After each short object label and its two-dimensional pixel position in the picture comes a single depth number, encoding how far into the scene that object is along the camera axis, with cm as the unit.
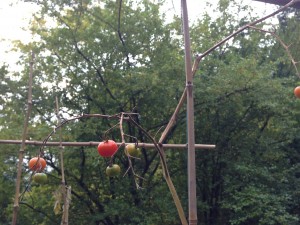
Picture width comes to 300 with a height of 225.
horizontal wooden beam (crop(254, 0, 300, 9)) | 109
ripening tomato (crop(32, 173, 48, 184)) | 106
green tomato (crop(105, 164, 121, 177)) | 111
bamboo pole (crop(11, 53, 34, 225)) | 65
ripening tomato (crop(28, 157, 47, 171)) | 98
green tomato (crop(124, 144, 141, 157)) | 104
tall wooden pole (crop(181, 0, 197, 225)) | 71
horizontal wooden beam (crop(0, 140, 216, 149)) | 124
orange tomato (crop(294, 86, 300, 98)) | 128
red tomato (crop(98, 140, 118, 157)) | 106
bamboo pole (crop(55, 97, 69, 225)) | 76
